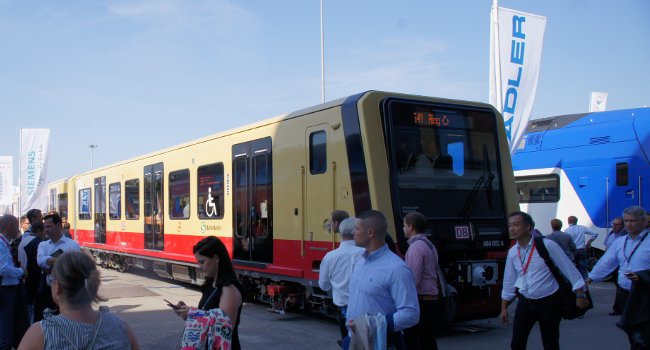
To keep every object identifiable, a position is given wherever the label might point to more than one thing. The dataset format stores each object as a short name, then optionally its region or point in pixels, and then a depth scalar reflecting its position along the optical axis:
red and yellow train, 8.33
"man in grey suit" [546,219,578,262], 11.19
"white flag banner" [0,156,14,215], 32.68
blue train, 14.21
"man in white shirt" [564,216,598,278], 13.45
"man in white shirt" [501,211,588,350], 5.50
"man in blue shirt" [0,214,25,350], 6.42
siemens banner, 24.17
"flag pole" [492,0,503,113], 13.71
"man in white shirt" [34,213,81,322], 7.02
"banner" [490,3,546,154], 13.74
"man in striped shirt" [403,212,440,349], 6.29
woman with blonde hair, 2.71
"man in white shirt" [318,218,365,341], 5.84
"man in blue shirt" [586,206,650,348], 5.91
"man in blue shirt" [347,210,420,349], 3.92
